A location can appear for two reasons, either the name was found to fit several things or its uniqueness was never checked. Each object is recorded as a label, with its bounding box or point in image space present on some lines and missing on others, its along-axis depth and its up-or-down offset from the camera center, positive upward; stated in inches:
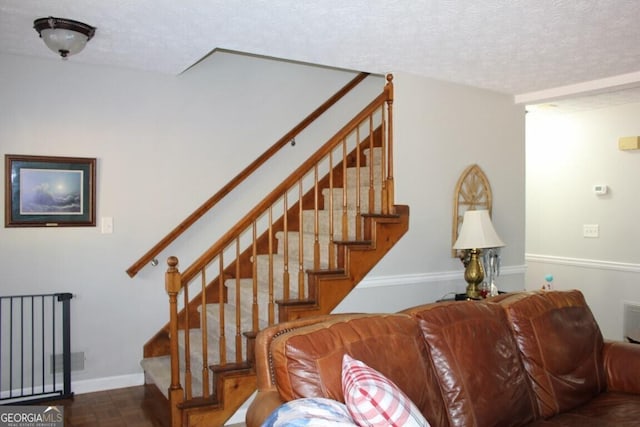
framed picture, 142.5 +7.7
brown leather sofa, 74.2 -23.5
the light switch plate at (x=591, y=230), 205.3 -4.4
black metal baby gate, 143.1 -35.4
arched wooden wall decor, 164.9 +7.8
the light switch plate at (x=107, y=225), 153.6 -1.8
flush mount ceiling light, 112.6 +40.6
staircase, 122.7 -15.5
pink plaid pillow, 61.6 -21.9
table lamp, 143.7 -6.0
